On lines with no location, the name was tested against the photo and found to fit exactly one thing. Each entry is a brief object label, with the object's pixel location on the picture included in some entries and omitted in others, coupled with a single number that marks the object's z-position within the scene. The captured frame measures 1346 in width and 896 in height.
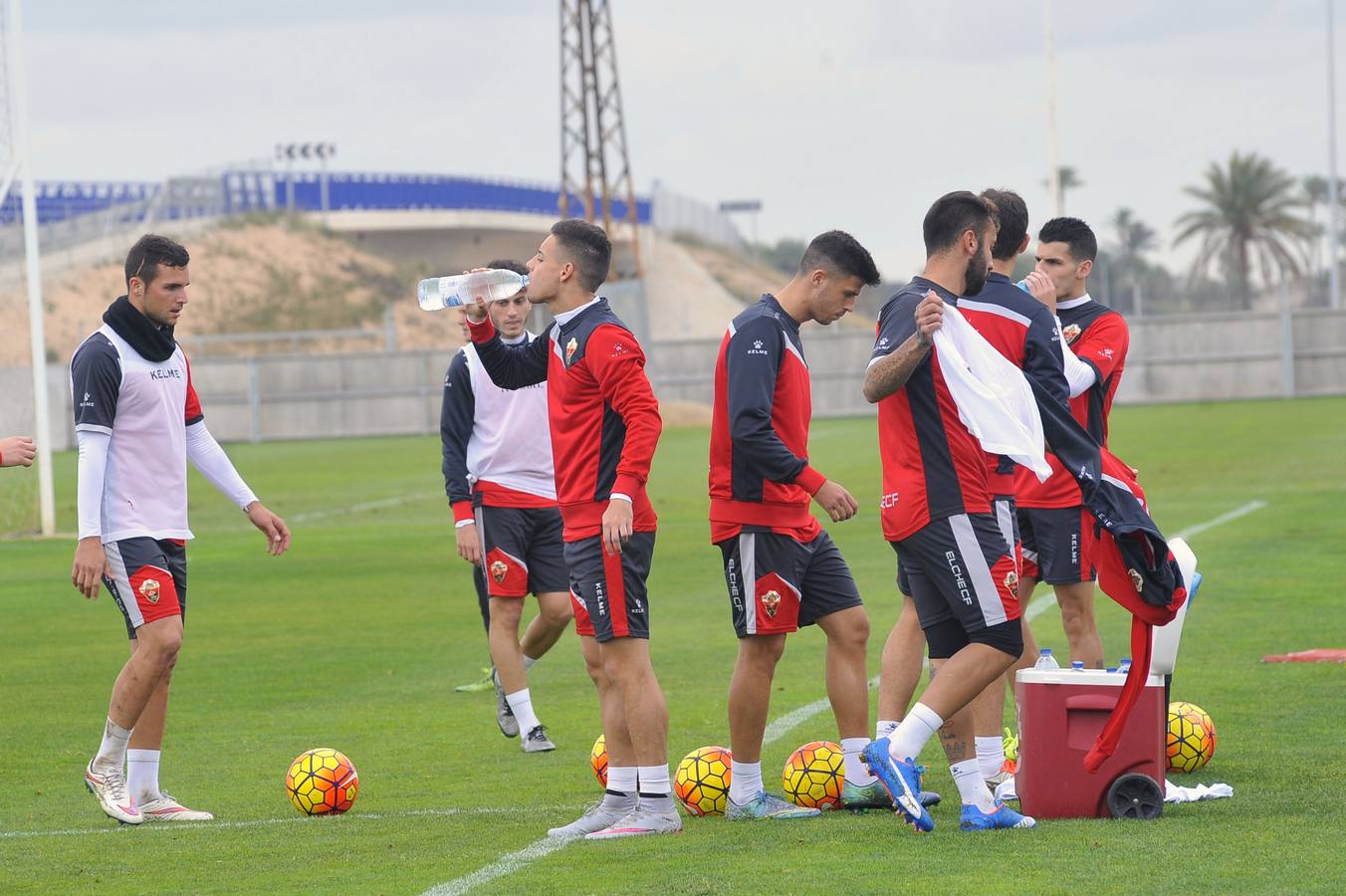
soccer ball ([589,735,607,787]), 16.28
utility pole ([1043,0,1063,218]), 83.12
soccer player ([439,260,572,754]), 19.97
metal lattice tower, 143.12
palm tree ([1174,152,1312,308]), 163.75
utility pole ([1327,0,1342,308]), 124.37
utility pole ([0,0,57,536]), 41.91
